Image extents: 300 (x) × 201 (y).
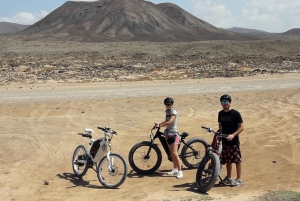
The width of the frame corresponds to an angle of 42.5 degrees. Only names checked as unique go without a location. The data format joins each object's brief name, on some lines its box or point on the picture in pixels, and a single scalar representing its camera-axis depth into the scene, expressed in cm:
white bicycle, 750
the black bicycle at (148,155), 826
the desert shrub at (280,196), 593
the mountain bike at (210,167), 692
